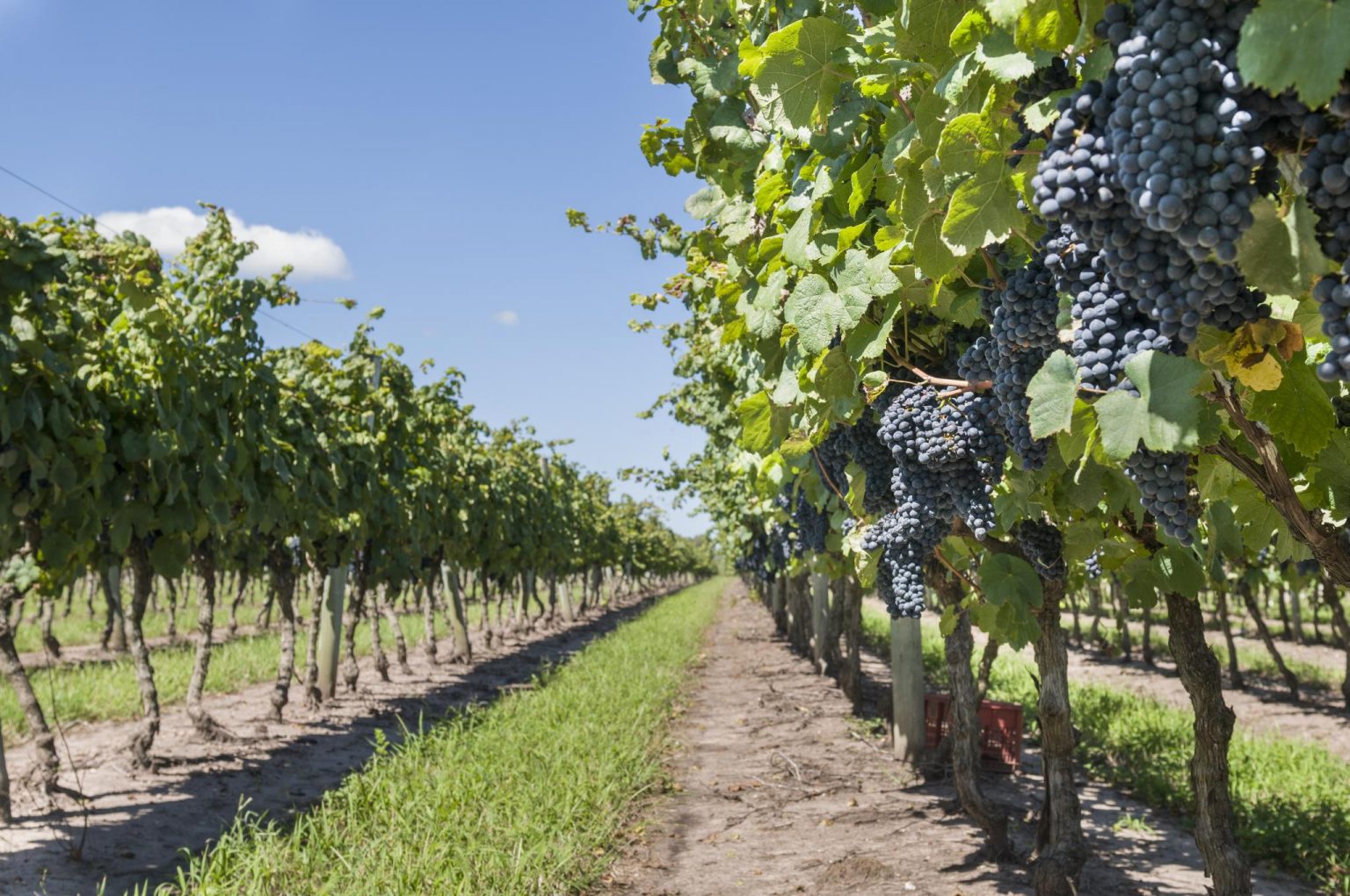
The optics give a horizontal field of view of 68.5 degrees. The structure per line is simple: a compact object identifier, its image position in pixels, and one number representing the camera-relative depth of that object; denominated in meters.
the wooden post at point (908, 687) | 8.42
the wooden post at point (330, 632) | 11.73
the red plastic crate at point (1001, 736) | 8.29
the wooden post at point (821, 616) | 13.45
